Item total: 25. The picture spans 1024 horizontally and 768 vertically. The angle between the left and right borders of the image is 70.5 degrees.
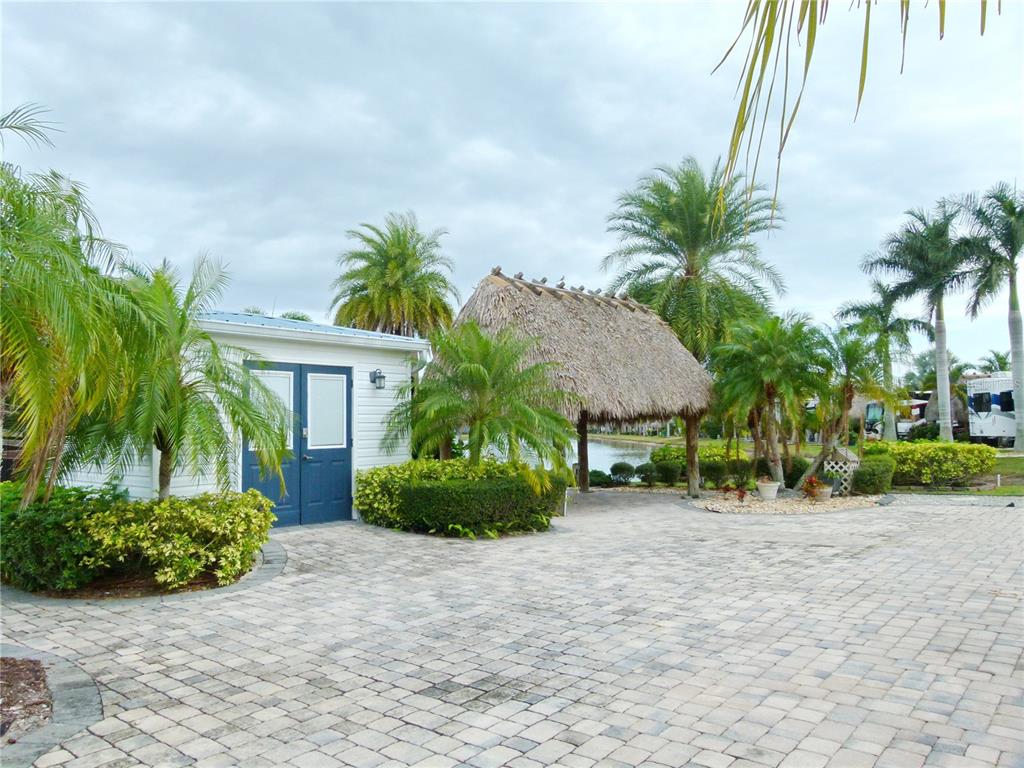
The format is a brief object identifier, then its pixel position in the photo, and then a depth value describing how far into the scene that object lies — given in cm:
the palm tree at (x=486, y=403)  1032
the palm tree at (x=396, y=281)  2578
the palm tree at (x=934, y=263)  2616
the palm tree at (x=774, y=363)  1467
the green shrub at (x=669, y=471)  1967
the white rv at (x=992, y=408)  3056
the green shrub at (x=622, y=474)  2011
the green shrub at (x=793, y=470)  1727
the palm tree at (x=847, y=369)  1505
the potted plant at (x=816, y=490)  1448
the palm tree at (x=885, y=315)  2906
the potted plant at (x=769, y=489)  1495
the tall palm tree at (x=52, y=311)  366
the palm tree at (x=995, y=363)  5056
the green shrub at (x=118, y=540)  645
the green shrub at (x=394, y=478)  1044
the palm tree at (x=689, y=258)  2188
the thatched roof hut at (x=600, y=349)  1327
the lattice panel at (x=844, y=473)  1559
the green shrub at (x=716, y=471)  1927
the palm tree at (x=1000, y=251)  2466
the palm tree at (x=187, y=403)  638
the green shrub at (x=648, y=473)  1984
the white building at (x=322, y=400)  982
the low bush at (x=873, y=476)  1552
